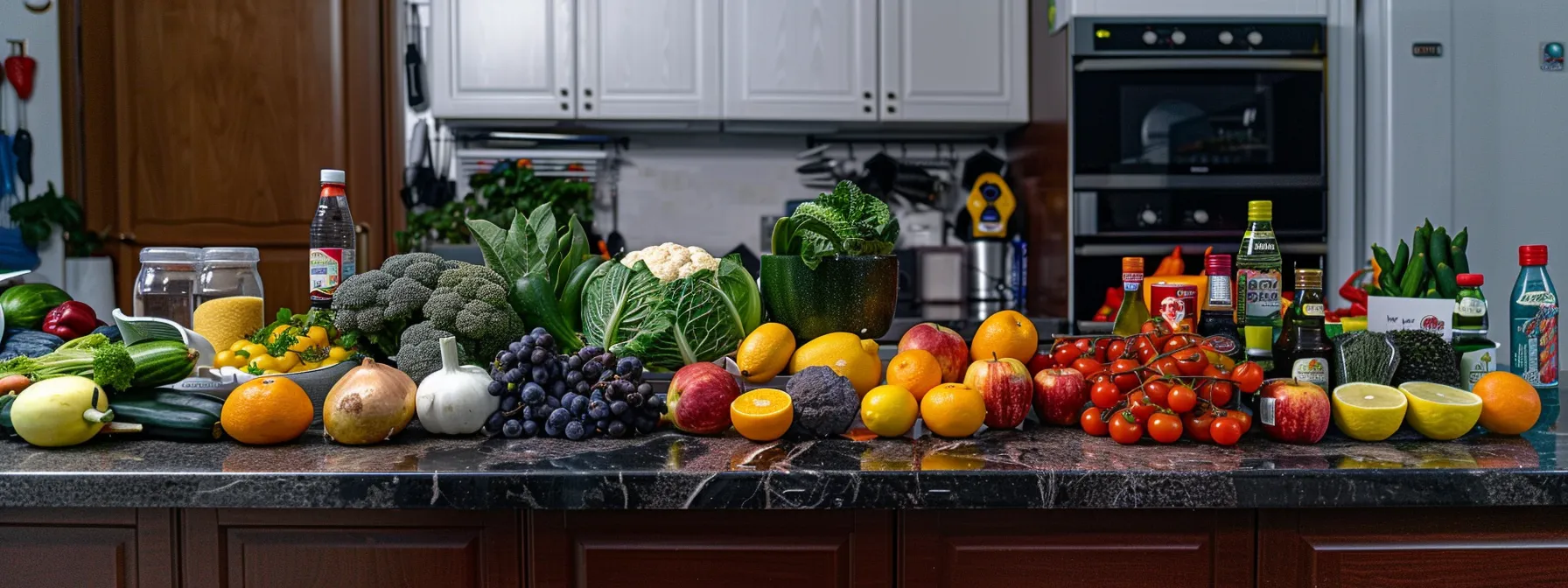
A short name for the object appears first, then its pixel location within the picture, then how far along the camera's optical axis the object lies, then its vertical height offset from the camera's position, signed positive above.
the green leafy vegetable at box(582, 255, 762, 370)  1.46 -0.06
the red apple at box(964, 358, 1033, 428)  1.25 -0.15
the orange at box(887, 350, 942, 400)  1.28 -0.13
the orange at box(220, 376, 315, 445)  1.16 -0.16
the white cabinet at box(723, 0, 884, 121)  3.75 +0.82
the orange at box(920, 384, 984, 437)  1.20 -0.17
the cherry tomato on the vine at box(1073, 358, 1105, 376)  1.31 -0.13
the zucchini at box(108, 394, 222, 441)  1.21 -0.18
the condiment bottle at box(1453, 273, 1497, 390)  1.38 -0.10
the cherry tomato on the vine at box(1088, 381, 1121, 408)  1.22 -0.16
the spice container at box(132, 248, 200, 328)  1.54 -0.02
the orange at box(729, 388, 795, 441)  1.19 -0.17
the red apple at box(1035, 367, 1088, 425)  1.28 -0.16
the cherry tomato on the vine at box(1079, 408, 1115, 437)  1.23 -0.19
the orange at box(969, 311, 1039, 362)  1.37 -0.10
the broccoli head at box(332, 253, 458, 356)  1.42 -0.04
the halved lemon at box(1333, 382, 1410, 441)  1.19 -0.17
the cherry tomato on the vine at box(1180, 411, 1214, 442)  1.18 -0.19
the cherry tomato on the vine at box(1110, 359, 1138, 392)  1.24 -0.13
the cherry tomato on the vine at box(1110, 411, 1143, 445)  1.18 -0.19
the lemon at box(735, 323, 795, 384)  1.38 -0.12
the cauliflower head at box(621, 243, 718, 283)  1.59 +0.02
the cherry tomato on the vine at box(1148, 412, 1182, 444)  1.16 -0.19
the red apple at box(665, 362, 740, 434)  1.22 -0.16
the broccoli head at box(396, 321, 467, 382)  1.37 -0.11
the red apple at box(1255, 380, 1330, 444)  1.18 -0.17
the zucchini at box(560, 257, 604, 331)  1.59 -0.04
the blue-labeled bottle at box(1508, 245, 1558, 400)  1.39 -0.08
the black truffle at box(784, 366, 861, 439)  1.20 -0.16
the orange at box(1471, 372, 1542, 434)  1.23 -0.17
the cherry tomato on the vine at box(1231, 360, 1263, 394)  1.21 -0.13
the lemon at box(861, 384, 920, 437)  1.21 -0.17
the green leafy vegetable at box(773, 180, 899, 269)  1.50 +0.07
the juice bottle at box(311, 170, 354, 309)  1.53 +0.05
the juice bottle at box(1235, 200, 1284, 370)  1.36 -0.03
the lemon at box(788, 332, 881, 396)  1.31 -0.12
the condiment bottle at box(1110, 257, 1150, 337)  1.51 -0.06
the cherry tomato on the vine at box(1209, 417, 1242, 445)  1.15 -0.19
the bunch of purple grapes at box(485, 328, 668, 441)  1.22 -0.15
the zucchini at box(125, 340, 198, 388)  1.24 -0.11
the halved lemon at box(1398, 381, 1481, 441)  1.21 -0.18
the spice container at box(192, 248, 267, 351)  1.47 -0.03
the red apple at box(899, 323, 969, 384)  1.35 -0.10
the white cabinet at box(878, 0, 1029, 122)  3.81 +0.82
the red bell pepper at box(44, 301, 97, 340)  1.53 -0.07
